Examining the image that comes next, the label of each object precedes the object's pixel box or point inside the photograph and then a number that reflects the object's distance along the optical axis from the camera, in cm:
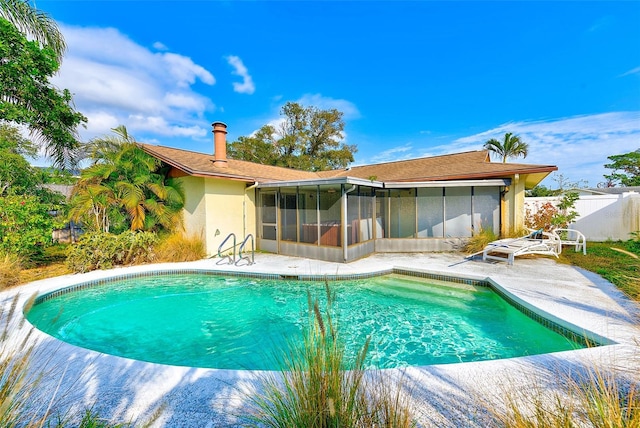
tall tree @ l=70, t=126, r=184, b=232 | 976
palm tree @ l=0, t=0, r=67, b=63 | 803
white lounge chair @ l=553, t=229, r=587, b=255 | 991
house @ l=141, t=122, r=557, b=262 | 1012
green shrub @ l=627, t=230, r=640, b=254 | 741
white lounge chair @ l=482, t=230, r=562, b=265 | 838
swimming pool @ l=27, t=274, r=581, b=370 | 443
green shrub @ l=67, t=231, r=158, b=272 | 841
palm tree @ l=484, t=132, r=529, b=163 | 2681
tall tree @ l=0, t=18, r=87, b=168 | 786
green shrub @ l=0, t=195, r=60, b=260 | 770
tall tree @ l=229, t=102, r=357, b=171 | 3127
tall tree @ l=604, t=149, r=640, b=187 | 2985
